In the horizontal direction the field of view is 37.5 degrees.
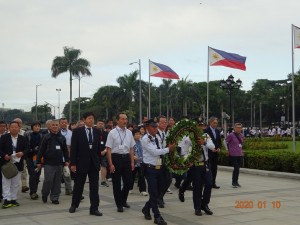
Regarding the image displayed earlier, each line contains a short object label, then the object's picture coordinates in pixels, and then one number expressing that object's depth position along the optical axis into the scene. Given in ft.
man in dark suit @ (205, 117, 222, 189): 36.04
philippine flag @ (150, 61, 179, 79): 100.53
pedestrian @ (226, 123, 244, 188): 38.34
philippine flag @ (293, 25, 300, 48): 64.90
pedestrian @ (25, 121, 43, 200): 33.83
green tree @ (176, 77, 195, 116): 214.28
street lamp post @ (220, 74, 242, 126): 95.76
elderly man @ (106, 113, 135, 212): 26.86
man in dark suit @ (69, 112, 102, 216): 26.60
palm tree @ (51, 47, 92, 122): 187.83
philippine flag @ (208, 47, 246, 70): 78.12
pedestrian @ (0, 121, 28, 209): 28.99
